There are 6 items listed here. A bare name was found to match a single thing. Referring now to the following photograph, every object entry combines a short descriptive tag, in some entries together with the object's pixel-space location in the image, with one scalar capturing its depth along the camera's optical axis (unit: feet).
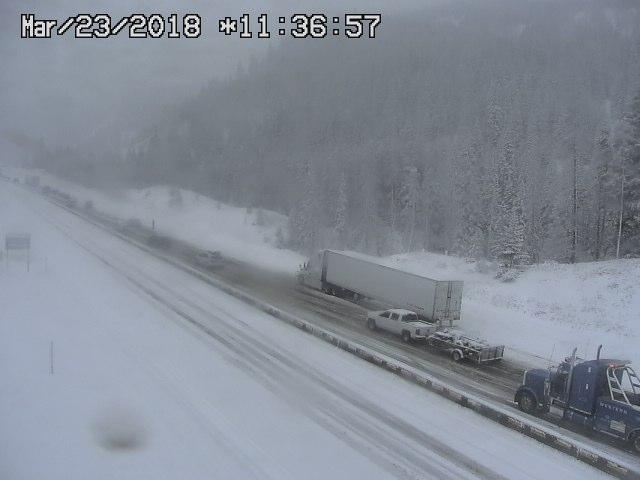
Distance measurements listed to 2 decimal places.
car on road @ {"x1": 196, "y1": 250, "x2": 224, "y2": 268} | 138.31
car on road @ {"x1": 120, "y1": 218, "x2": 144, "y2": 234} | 200.80
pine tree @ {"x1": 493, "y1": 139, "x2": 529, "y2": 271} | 139.23
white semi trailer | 92.94
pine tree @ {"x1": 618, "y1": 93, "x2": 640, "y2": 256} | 134.72
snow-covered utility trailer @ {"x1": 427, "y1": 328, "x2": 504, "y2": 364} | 72.08
